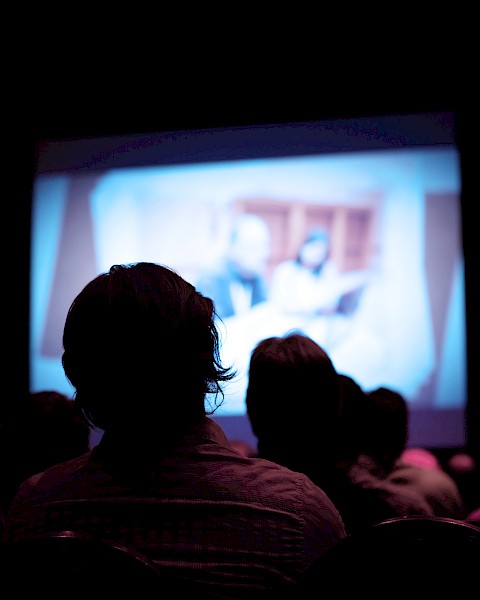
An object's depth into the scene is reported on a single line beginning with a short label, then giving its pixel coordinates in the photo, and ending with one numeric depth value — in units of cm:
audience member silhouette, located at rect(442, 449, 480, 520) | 397
